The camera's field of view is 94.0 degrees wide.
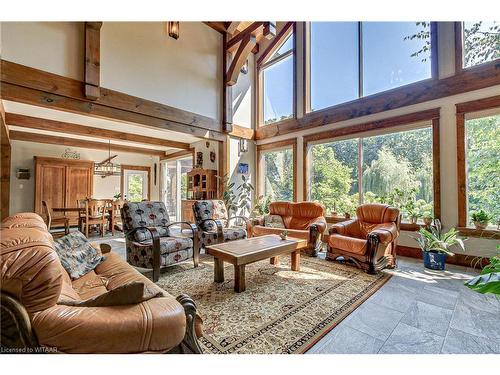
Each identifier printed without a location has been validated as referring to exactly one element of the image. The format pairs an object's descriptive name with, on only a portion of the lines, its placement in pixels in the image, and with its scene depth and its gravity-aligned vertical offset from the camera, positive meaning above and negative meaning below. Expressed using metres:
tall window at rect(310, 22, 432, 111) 4.10 +2.66
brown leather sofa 0.91 -0.54
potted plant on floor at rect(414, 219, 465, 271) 3.28 -0.79
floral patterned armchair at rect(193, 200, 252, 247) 3.95 -0.58
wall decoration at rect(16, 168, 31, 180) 6.48 +0.50
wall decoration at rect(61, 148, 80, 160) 7.20 +1.17
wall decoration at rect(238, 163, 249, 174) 6.20 +0.64
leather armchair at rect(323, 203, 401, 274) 3.12 -0.68
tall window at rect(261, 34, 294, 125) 5.98 +2.90
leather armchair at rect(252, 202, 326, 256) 3.94 -0.57
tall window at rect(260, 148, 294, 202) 6.00 +0.47
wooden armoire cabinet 6.61 +0.31
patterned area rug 1.72 -1.08
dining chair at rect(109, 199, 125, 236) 5.96 -0.52
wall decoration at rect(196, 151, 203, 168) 6.52 +0.90
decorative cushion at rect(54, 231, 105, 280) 1.91 -0.56
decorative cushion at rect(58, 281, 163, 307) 1.09 -0.50
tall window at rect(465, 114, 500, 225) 3.36 +0.40
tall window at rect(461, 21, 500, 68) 3.38 +2.24
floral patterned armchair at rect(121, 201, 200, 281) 2.97 -0.65
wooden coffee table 2.50 -0.69
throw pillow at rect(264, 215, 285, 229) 4.63 -0.59
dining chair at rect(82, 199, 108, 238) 5.46 -0.57
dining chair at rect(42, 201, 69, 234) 5.16 -0.70
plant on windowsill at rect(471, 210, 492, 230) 3.33 -0.39
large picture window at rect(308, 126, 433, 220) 4.02 +0.39
